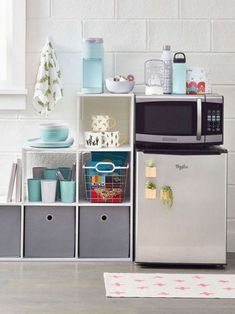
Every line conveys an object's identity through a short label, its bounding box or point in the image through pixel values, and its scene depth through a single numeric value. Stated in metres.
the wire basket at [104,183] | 4.59
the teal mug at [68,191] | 4.60
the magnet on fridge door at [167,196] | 4.39
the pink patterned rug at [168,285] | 3.89
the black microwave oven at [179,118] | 4.44
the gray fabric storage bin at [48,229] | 4.57
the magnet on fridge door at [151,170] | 4.40
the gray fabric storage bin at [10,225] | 4.57
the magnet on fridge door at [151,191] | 4.41
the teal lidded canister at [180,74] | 4.61
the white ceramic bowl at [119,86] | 4.61
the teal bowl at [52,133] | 4.59
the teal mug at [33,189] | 4.62
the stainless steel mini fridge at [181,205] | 4.41
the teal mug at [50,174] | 4.71
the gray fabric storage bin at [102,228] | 4.59
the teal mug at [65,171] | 4.78
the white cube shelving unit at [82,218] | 4.57
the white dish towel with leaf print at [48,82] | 4.70
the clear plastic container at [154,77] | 4.58
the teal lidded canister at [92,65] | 4.64
